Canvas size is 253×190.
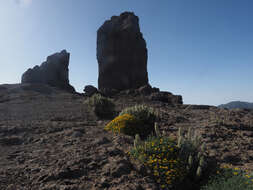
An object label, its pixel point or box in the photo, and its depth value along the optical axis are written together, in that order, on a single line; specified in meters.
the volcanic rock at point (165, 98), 17.90
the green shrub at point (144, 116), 5.74
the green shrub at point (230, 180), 2.33
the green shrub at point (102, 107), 8.55
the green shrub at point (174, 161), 2.70
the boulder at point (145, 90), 22.38
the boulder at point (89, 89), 29.14
